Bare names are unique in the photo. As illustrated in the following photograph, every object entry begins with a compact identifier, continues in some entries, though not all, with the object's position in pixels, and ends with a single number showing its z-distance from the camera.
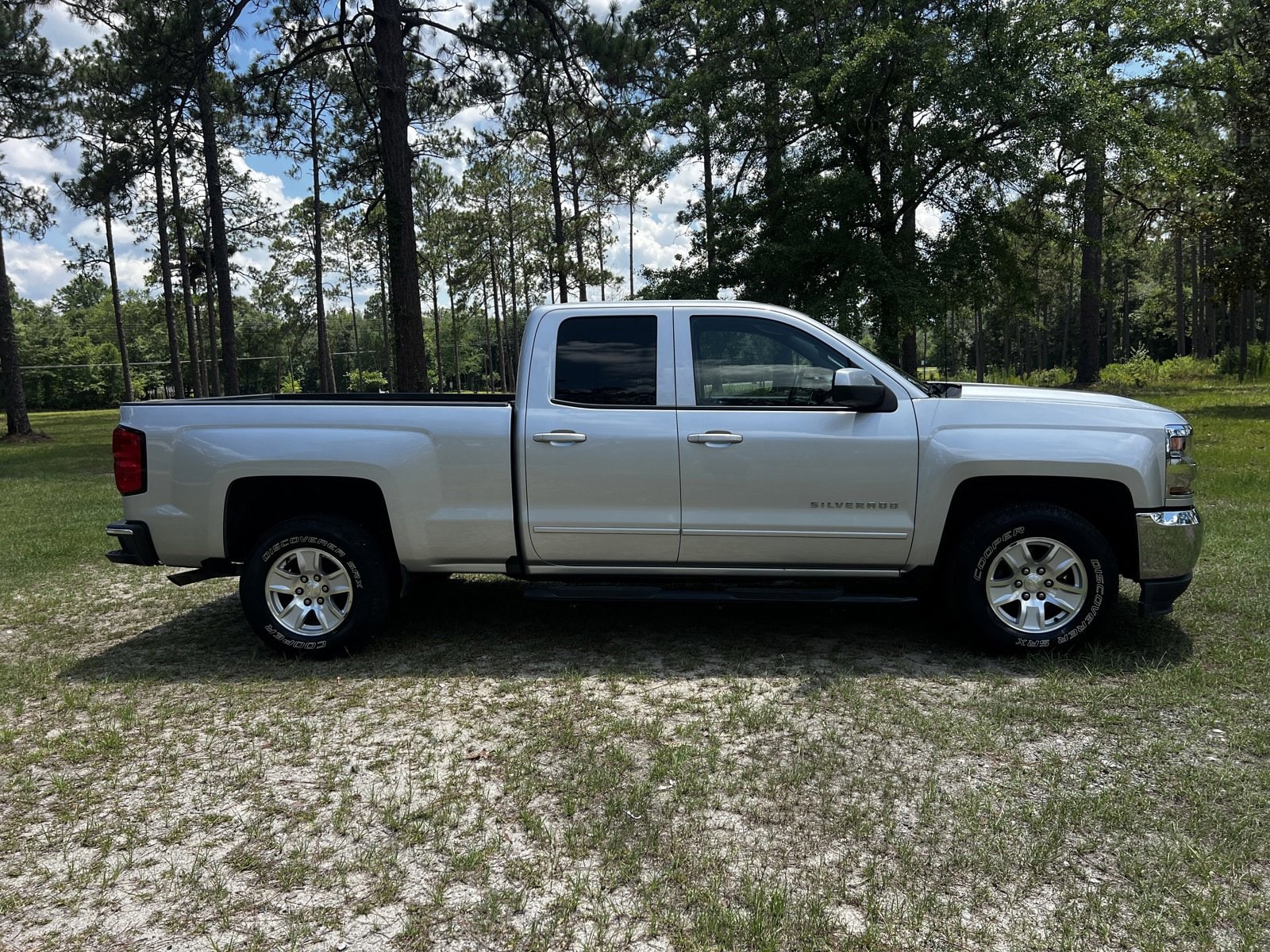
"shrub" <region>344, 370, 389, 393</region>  67.06
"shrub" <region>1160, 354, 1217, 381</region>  32.31
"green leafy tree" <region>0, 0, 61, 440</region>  21.16
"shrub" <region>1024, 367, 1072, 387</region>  34.81
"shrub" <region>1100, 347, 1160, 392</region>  29.67
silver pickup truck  4.61
